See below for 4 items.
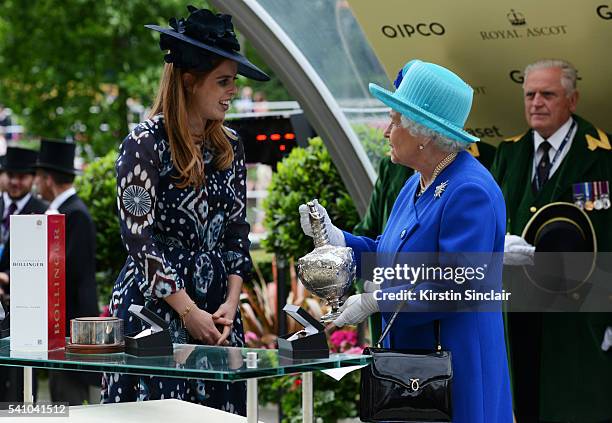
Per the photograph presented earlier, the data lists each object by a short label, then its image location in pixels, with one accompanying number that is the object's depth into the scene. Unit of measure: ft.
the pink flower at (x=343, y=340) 24.85
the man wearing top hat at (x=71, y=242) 26.30
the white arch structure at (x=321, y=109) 22.09
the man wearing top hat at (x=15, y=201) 26.96
